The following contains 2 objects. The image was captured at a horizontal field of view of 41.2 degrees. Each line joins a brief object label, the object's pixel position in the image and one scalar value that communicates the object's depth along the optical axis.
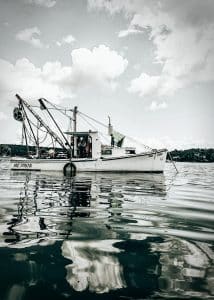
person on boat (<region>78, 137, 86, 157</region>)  31.27
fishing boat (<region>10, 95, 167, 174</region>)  29.98
